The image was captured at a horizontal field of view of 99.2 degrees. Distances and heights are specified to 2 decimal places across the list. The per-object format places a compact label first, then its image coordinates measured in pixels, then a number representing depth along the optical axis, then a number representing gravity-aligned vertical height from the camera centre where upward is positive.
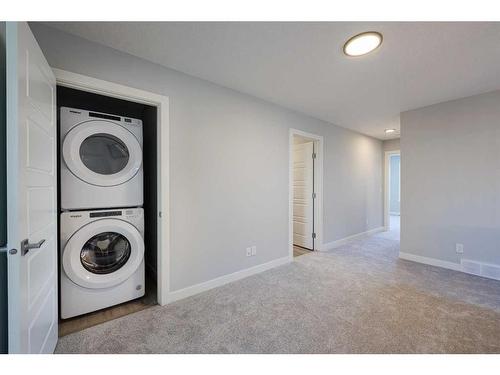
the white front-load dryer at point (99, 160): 1.74 +0.23
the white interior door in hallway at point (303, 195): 3.80 -0.15
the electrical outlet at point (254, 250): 2.75 -0.83
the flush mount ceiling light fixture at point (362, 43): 1.58 +1.12
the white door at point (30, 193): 0.94 -0.03
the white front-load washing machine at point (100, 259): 1.75 -0.66
